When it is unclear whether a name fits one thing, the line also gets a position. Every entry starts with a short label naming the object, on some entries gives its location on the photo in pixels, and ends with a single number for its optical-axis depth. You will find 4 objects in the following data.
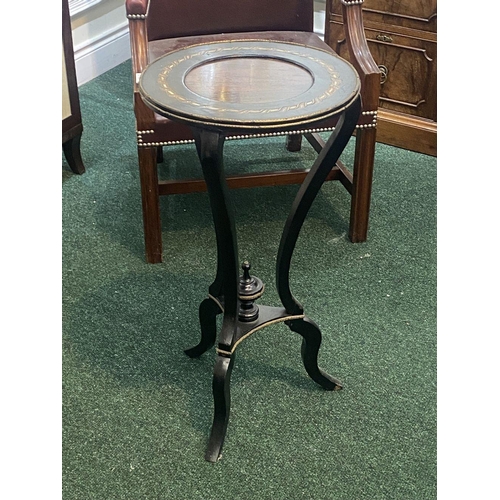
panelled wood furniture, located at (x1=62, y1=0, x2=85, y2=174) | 2.55
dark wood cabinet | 2.80
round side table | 1.35
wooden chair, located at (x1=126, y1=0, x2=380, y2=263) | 2.14
